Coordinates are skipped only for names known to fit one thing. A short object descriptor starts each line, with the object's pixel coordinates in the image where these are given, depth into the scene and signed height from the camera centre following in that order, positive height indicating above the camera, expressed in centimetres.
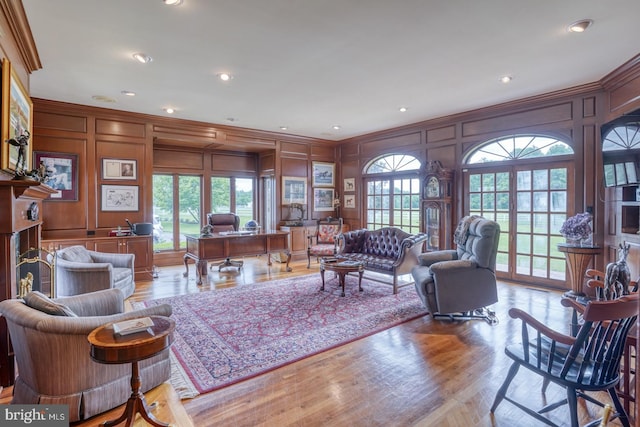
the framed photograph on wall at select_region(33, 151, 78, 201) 523 +66
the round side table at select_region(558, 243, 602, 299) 433 -66
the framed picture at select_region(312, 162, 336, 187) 821 +92
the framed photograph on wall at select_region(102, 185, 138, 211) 574 +25
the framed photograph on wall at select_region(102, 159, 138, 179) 573 +75
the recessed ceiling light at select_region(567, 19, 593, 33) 292 +165
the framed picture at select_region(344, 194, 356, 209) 816 +25
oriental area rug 281 -123
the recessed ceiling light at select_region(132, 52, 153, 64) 356 +168
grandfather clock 605 +11
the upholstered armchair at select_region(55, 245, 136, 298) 374 -73
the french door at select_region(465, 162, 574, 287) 499 +0
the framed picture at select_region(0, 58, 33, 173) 268 +79
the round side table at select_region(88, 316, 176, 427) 175 -74
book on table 187 -66
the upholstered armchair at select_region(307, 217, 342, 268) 637 -57
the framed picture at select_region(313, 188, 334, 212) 820 +31
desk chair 650 -23
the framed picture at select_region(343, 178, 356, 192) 816 +67
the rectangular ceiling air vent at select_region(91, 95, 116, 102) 499 +173
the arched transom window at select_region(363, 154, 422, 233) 687 +42
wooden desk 549 -61
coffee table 468 -78
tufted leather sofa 491 -63
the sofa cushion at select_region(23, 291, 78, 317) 208 -59
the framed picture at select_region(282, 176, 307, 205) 769 +50
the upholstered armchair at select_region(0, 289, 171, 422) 194 -90
